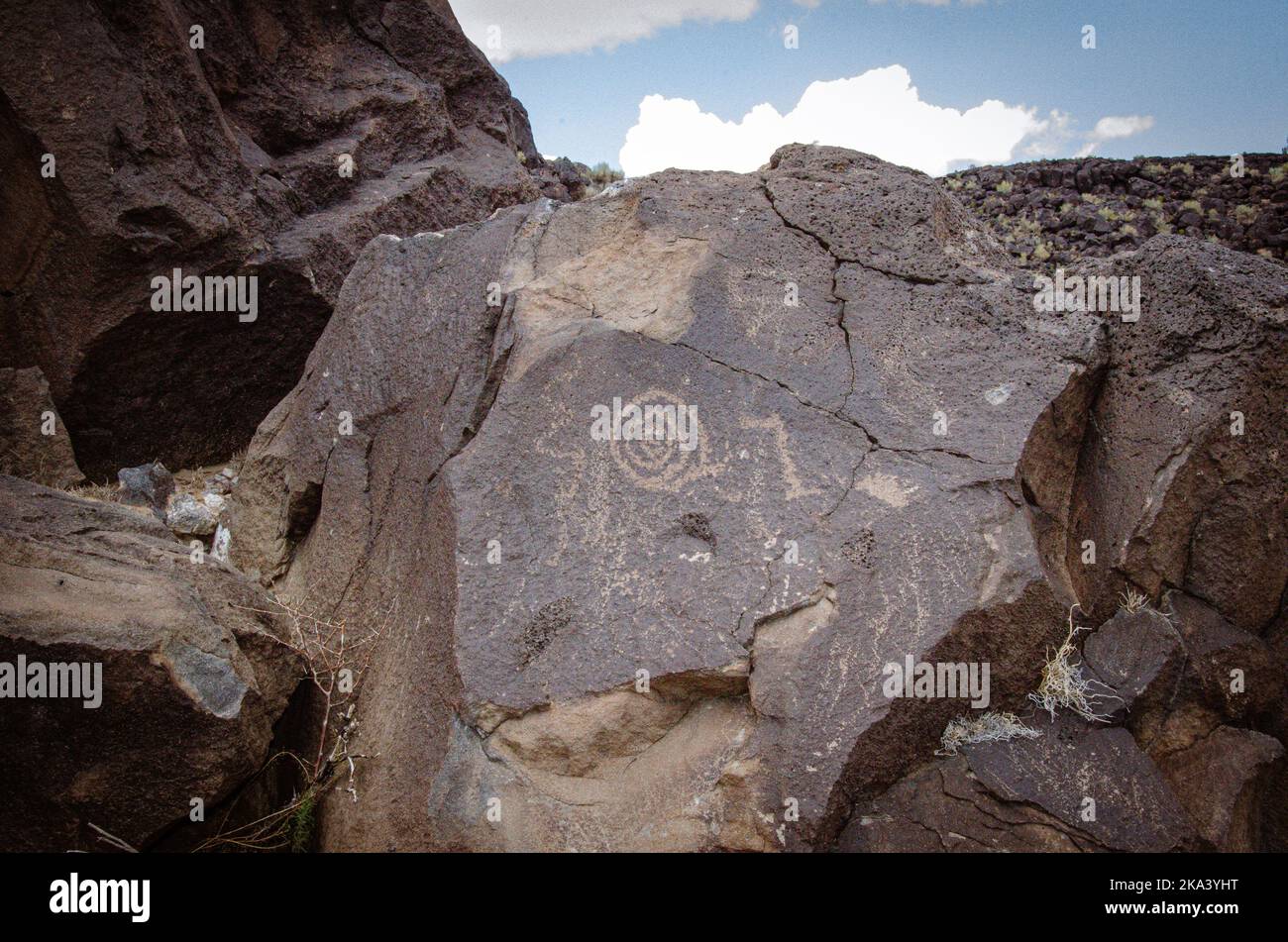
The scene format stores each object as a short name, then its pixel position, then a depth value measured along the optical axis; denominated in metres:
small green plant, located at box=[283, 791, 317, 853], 3.85
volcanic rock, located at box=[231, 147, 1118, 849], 3.47
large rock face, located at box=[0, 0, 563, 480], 5.75
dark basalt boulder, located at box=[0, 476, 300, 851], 3.18
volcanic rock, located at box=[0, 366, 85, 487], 5.69
